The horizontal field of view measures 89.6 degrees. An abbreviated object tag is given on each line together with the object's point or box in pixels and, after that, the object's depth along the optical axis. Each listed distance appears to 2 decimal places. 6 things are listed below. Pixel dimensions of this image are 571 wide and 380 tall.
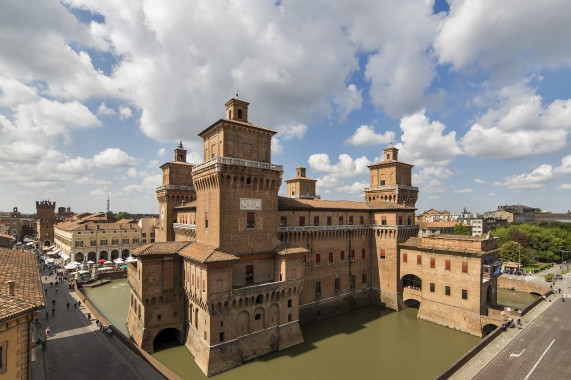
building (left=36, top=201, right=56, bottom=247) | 102.56
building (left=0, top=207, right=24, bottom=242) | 114.81
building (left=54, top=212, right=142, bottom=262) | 74.94
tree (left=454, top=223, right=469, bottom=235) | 87.06
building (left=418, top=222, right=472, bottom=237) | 90.38
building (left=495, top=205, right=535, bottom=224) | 158.00
